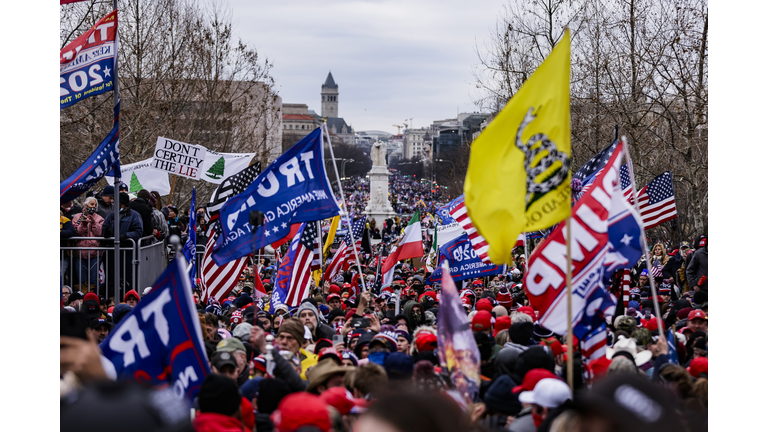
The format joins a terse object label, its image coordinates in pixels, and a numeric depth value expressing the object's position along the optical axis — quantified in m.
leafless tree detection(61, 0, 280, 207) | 26.25
